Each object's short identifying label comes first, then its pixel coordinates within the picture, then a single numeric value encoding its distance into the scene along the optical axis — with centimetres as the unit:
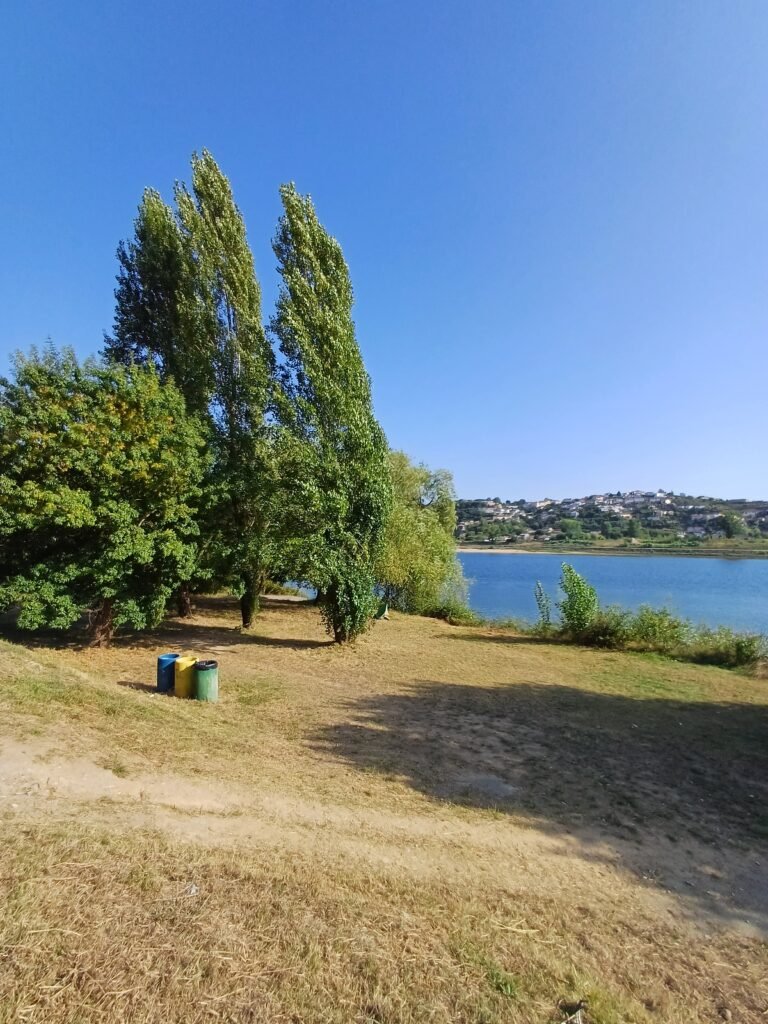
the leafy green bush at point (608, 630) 1678
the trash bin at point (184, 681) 855
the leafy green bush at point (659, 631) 1602
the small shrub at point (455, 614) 2245
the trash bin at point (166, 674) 884
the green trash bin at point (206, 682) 849
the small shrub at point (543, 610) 1909
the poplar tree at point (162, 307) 1509
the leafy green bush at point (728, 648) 1450
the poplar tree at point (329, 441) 1344
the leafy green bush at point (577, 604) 1753
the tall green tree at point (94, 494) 1034
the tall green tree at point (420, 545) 2038
